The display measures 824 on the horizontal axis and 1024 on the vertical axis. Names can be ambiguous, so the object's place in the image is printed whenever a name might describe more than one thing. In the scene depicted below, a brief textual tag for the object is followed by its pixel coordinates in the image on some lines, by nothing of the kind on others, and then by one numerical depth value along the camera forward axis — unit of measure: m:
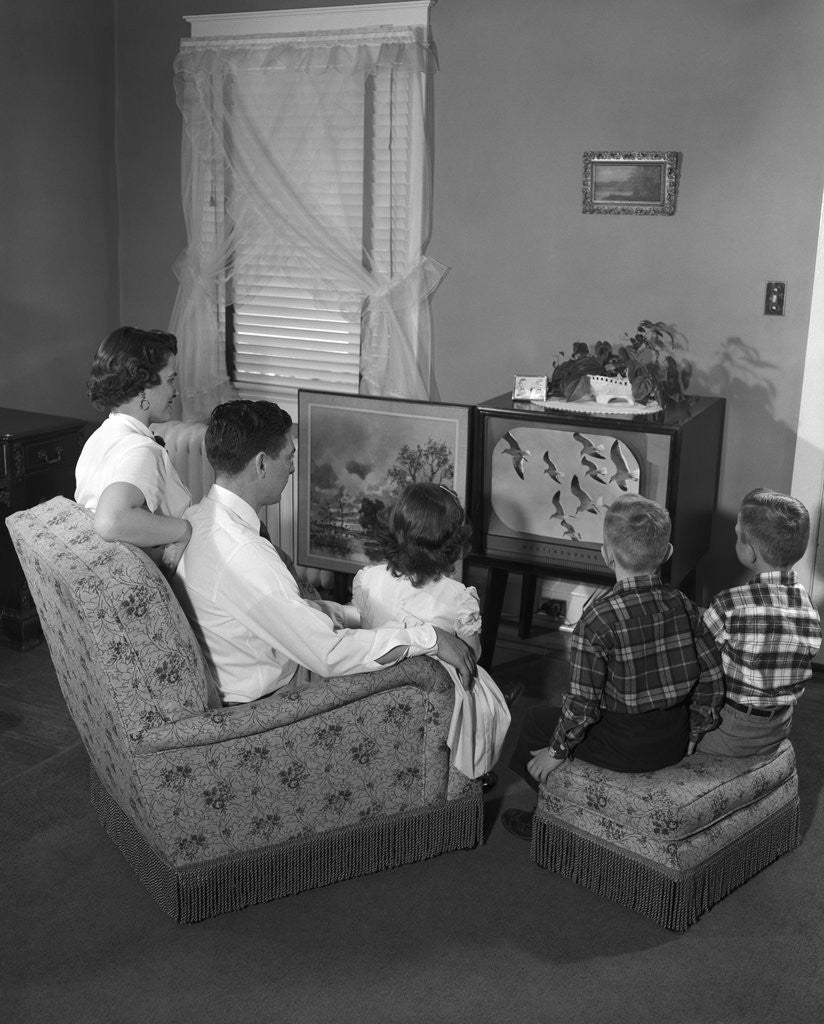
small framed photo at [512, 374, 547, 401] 4.11
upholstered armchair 2.51
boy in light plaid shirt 2.81
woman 2.95
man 2.62
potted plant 3.98
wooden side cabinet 4.27
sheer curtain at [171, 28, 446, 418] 4.64
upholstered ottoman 2.68
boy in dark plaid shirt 2.65
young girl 2.91
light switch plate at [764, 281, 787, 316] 4.09
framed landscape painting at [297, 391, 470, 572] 4.05
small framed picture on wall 4.19
